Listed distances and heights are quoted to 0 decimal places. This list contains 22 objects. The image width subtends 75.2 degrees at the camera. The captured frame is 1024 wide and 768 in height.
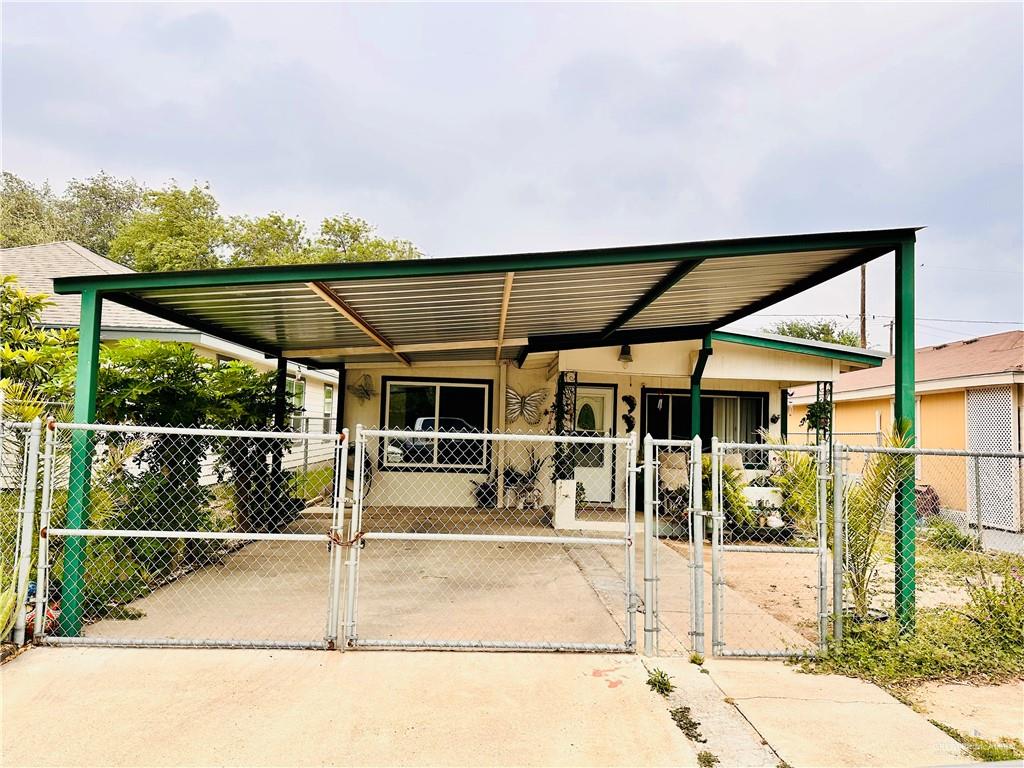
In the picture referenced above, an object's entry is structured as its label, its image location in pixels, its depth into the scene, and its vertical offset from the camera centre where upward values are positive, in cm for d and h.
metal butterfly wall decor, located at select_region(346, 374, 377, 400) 1233 +93
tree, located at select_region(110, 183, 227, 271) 2973 +915
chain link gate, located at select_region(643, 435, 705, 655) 448 -130
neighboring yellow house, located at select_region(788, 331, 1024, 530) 1066 +81
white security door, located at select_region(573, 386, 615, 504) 1165 -7
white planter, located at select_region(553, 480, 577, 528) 1023 -90
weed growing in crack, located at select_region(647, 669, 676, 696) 392 -141
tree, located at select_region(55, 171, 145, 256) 3394 +1166
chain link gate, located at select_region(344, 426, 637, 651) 478 -135
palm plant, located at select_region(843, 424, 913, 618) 495 -43
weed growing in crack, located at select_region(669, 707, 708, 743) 340 -146
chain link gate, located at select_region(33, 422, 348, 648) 446 -118
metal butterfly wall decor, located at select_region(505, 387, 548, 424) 1228 +69
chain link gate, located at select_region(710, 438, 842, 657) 456 -127
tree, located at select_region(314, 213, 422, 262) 3506 +1061
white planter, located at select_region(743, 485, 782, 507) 1031 -73
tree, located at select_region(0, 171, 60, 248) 2773 +958
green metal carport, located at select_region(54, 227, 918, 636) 491 +143
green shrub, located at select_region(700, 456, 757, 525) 927 -68
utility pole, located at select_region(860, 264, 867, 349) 2544 +556
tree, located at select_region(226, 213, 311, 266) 3244 +957
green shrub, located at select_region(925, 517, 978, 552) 860 -110
